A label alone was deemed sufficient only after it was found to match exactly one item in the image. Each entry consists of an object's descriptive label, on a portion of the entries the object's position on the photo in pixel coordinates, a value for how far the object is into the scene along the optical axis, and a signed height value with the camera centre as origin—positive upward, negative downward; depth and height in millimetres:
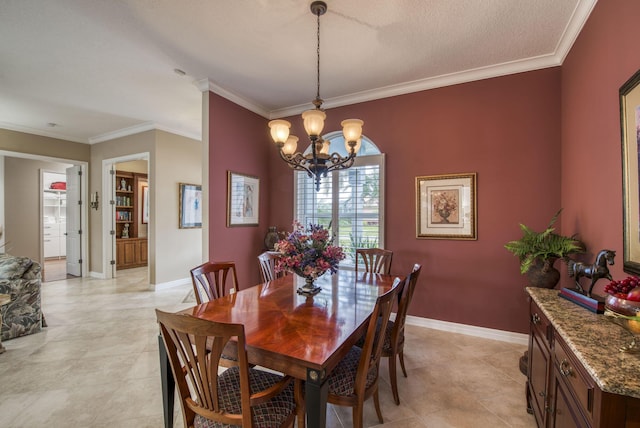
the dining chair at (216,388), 1113 -802
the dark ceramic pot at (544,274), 2164 -481
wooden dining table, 1200 -638
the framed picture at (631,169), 1519 +250
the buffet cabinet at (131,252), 6645 -992
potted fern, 2162 -322
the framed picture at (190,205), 5414 +144
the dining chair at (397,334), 1918 -849
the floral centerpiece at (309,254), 2014 -301
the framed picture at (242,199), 3695 +189
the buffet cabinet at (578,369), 852 -582
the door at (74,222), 6023 -214
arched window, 3705 +177
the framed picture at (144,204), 7208 +205
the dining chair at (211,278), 2139 -531
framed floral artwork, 3199 +71
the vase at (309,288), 2135 -594
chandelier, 2172 +613
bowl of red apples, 1047 -394
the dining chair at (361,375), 1394 -924
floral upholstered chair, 3012 -948
